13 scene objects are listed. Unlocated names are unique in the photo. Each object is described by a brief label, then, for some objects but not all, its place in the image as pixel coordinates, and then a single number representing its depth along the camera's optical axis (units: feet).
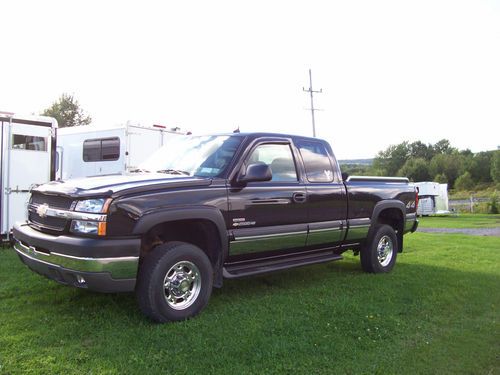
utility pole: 123.65
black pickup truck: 13.92
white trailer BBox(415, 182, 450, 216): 107.76
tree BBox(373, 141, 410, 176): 404.16
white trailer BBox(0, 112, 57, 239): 30.04
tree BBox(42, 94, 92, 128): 121.70
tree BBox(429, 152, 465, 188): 325.58
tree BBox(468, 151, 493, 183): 321.42
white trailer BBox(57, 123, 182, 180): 39.96
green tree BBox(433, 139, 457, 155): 421.18
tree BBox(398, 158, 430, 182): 339.57
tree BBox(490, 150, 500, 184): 289.74
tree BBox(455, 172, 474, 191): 281.95
